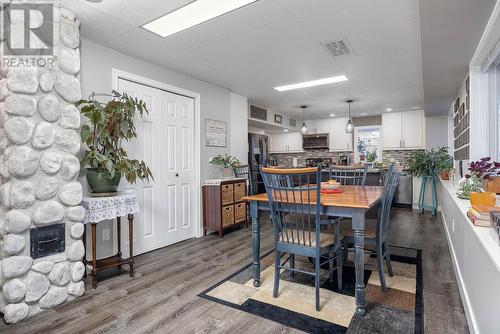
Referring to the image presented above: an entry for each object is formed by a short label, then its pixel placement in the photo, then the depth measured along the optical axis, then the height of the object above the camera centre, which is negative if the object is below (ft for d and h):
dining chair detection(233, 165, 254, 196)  15.34 -0.23
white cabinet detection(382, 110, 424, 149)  21.65 +3.05
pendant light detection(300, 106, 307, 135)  20.65 +3.01
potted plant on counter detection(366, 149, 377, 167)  23.12 +0.94
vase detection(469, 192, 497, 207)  5.95 -0.73
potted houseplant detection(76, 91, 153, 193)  8.16 +0.85
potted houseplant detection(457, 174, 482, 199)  7.70 -0.59
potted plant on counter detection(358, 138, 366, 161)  24.36 +1.80
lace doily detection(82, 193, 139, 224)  7.97 -1.17
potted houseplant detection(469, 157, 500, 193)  7.32 -0.22
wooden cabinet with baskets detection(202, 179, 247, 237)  13.33 -1.87
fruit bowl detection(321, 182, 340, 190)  8.96 -0.62
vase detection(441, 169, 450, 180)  16.67 -0.48
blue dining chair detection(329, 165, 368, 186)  11.87 -0.04
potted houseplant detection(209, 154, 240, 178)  14.12 +0.26
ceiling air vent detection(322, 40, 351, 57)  9.80 +4.51
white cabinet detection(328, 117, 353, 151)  24.80 +2.86
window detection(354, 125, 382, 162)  23.78 +2.40
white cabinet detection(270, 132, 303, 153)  27.53 +2.64
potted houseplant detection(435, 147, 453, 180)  16.80 +0.27
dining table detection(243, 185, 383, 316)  6.45 -1.18
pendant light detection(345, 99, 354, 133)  18.71 +2.78
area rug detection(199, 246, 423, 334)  6.01 -3.48
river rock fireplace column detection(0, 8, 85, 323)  6.42 -0.16
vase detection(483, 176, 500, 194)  7.28 -0.49
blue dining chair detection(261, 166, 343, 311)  6.55 -1.80
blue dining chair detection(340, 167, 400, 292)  7.29 -1.86
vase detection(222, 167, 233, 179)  14.42 -0.22
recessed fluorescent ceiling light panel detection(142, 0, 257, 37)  7.35 +4.50
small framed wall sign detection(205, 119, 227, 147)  14.25 +1.93
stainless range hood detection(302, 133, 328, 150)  25.81 +2.51
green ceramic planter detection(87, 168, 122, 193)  8.28 -0.34
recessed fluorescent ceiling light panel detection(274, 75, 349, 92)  13.87 +4.59
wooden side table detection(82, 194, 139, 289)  7.97 -1.38
